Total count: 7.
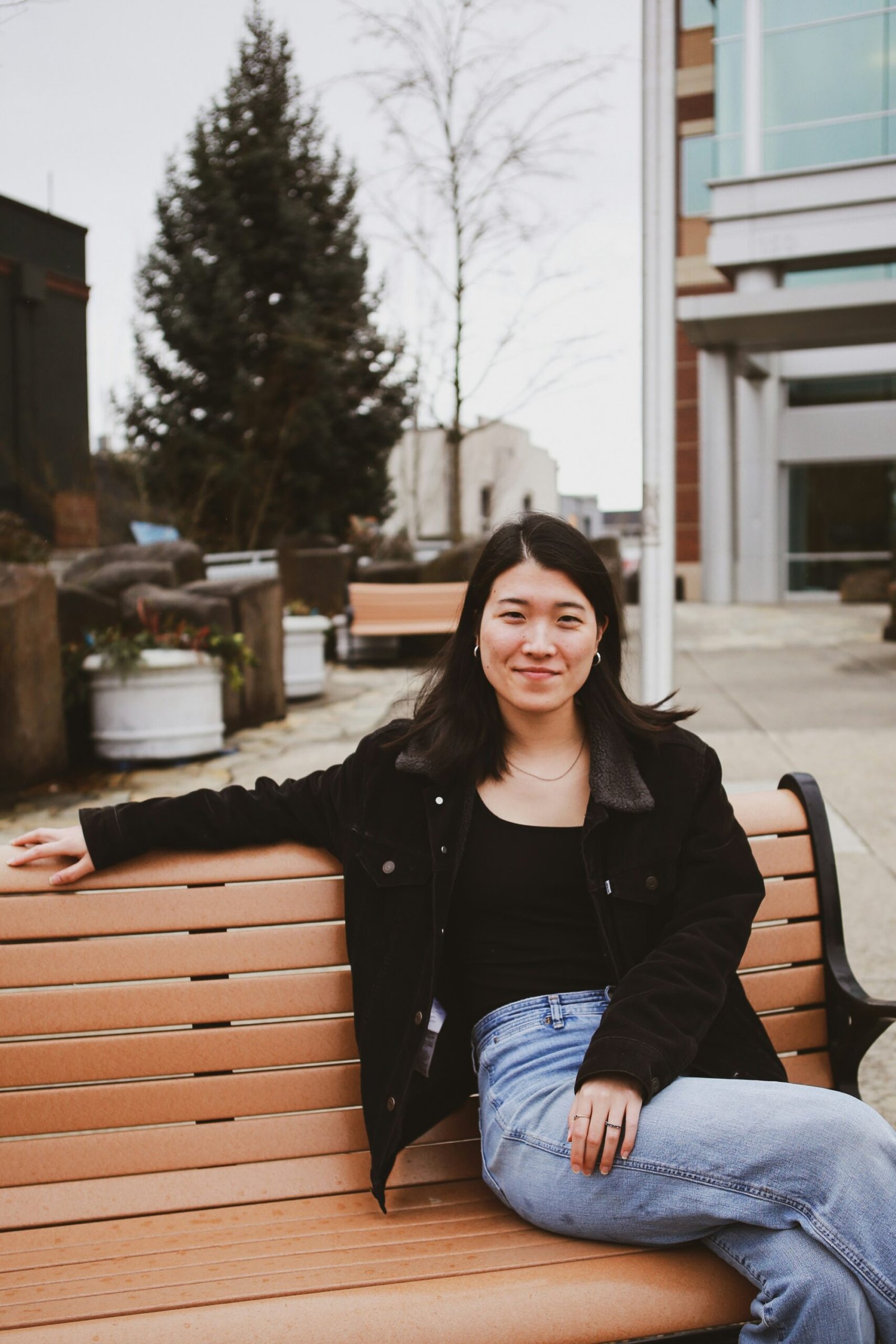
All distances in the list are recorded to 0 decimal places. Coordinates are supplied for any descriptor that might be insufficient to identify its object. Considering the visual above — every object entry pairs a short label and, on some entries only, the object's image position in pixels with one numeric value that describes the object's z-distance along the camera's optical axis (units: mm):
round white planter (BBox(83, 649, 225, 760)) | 7082
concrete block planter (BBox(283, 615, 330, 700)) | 10133
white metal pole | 4496
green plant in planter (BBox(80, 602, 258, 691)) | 6969
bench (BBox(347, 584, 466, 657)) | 12078
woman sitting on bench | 1774
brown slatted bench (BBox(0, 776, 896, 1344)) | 1940
